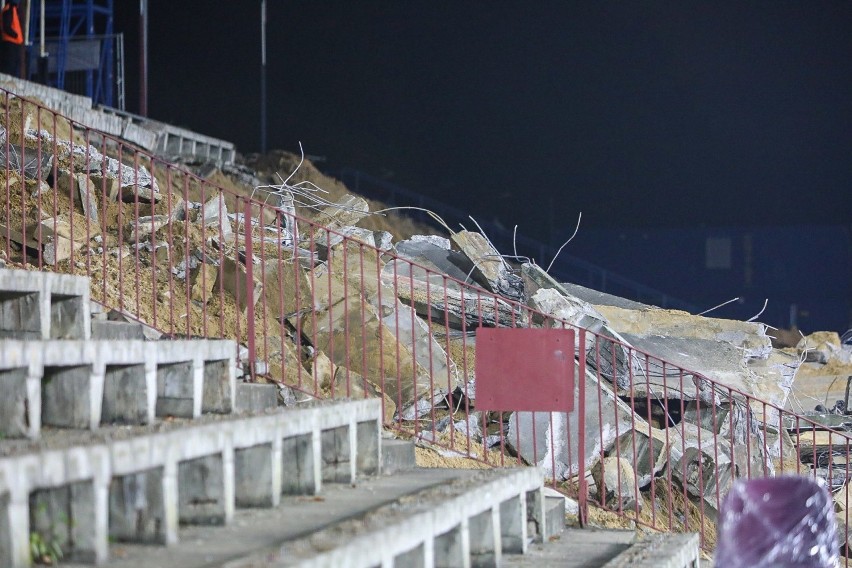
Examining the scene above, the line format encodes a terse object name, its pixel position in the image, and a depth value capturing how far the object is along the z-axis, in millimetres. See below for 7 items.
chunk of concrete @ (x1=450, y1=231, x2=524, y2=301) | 19437
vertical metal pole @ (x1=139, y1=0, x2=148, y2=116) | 36625
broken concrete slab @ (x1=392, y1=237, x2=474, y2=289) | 19406
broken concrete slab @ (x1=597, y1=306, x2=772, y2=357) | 20609
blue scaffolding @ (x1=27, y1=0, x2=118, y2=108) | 35781
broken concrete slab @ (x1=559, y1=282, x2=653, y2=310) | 22281
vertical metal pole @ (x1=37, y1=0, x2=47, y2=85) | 33625
